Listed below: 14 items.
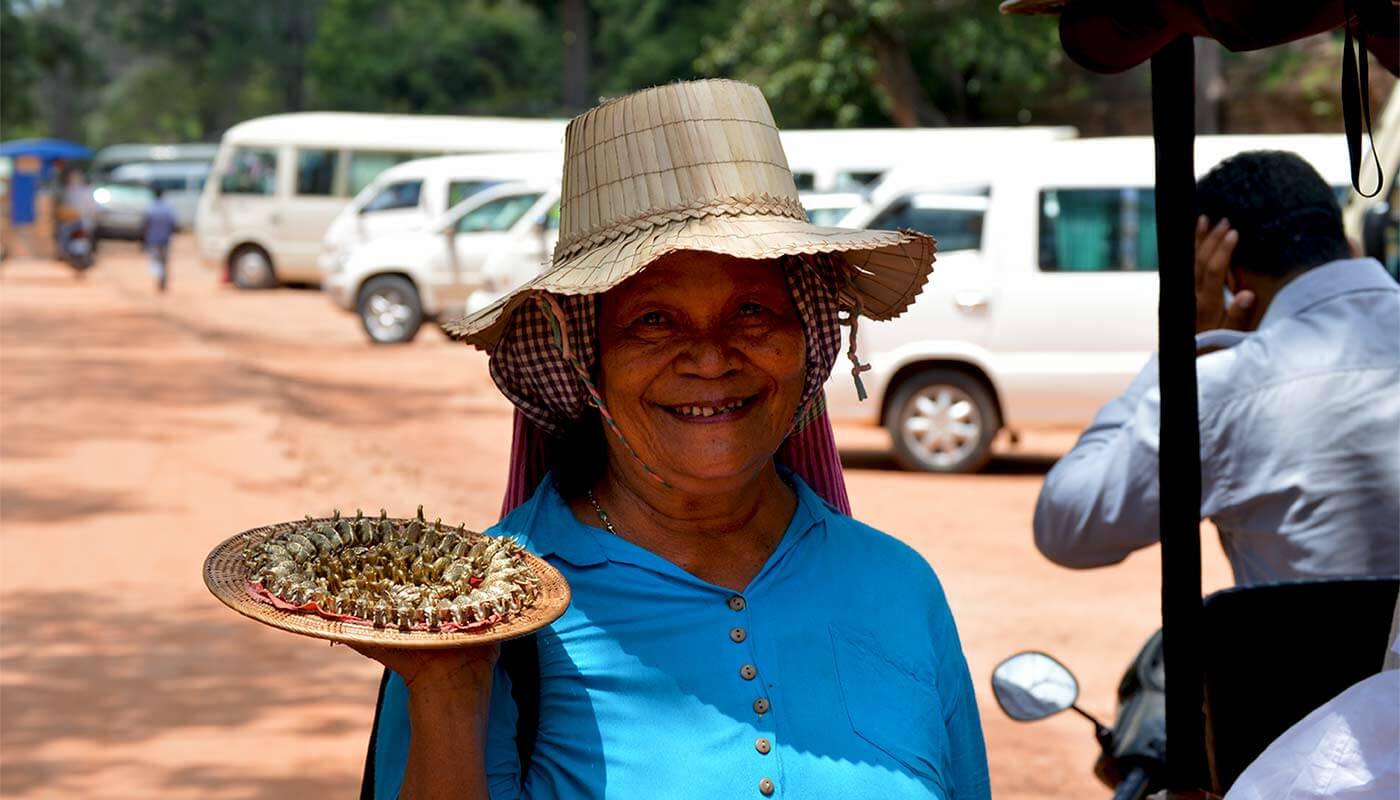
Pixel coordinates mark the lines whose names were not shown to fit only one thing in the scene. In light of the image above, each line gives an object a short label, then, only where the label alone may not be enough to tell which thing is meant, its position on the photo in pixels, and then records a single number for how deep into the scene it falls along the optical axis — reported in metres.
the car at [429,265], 19.56
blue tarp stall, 33.78
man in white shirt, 3.21
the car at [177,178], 42.81
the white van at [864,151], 20.59
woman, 2.13
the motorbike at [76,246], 30.92
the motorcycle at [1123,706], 2.98
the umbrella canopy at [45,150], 37.78
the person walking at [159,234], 26.95
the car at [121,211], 40.62
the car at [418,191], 22.23
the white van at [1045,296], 11.33
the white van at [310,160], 26.30
